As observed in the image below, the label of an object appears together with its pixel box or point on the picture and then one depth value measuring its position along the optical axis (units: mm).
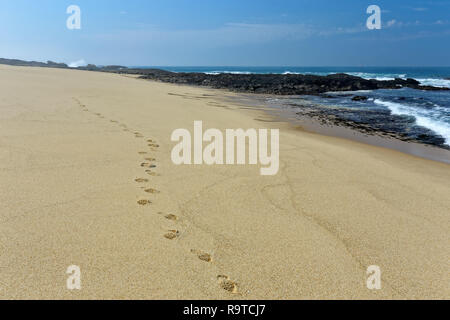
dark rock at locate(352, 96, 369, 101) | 21938
